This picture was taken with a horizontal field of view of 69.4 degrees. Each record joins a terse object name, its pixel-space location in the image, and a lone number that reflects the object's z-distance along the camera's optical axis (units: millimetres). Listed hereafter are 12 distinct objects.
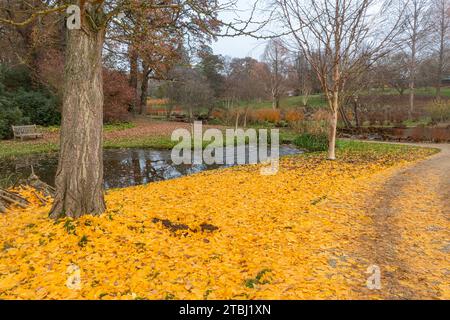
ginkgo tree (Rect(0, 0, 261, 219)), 4148
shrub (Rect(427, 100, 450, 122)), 19688
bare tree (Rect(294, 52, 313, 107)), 34062
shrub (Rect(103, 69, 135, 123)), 22156
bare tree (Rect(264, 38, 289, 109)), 36969
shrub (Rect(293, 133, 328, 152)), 13648
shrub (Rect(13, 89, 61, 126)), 19973
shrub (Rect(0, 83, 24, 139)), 17009
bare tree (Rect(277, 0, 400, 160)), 9945
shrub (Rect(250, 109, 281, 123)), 26031
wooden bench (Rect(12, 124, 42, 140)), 16700
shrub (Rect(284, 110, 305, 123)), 24609
